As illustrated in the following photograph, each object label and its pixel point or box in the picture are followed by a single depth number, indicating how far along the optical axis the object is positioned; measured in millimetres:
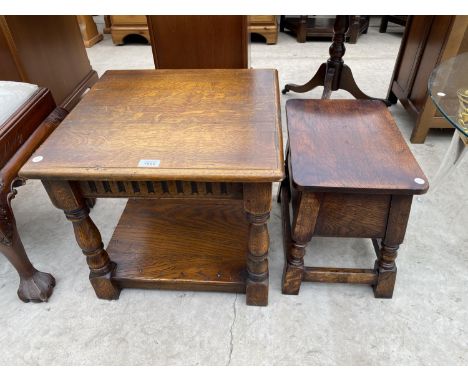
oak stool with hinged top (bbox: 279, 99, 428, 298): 945
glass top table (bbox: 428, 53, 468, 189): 1190
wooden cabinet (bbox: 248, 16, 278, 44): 3549
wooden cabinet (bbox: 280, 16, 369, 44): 3541
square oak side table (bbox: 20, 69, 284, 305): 859
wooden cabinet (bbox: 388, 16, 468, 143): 1697
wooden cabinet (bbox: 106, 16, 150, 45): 3619
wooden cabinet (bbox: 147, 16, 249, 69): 1797
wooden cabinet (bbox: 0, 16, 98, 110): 1873
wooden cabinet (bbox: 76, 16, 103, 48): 3613
